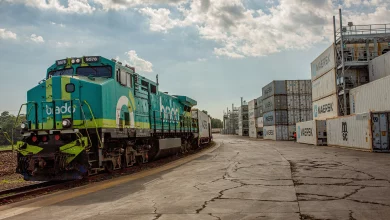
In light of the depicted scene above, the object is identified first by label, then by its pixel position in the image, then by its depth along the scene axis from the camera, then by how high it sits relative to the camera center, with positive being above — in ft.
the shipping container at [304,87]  147.23 +15.04
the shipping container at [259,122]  186.88 +0.09
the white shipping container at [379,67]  80.77 +13.09
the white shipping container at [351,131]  66.95 -2.68
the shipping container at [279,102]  149.18 +8.76
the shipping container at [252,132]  209.75 -6.16
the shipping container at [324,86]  94.88 +10.61
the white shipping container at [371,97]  65.21 +4.83
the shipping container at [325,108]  94.09 +3.80
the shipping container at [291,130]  148.40 -3.92
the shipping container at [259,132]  202.52 -5.98
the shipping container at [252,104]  205.67 +11.57
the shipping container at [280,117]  149.79 +2.01
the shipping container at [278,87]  149.07 +15.38
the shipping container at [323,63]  95.15 +17.63
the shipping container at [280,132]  149.79 -4.76
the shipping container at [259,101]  181.47 +12.00
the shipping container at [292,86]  147.84 +15.40
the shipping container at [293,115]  148.36 +2.65
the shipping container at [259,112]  184.55 +6.22
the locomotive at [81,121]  31.58 +0.71
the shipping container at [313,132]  96.07 -3.63
